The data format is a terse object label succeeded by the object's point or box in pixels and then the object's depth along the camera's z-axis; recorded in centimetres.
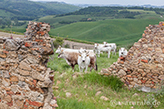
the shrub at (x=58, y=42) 3476
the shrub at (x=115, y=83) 754
